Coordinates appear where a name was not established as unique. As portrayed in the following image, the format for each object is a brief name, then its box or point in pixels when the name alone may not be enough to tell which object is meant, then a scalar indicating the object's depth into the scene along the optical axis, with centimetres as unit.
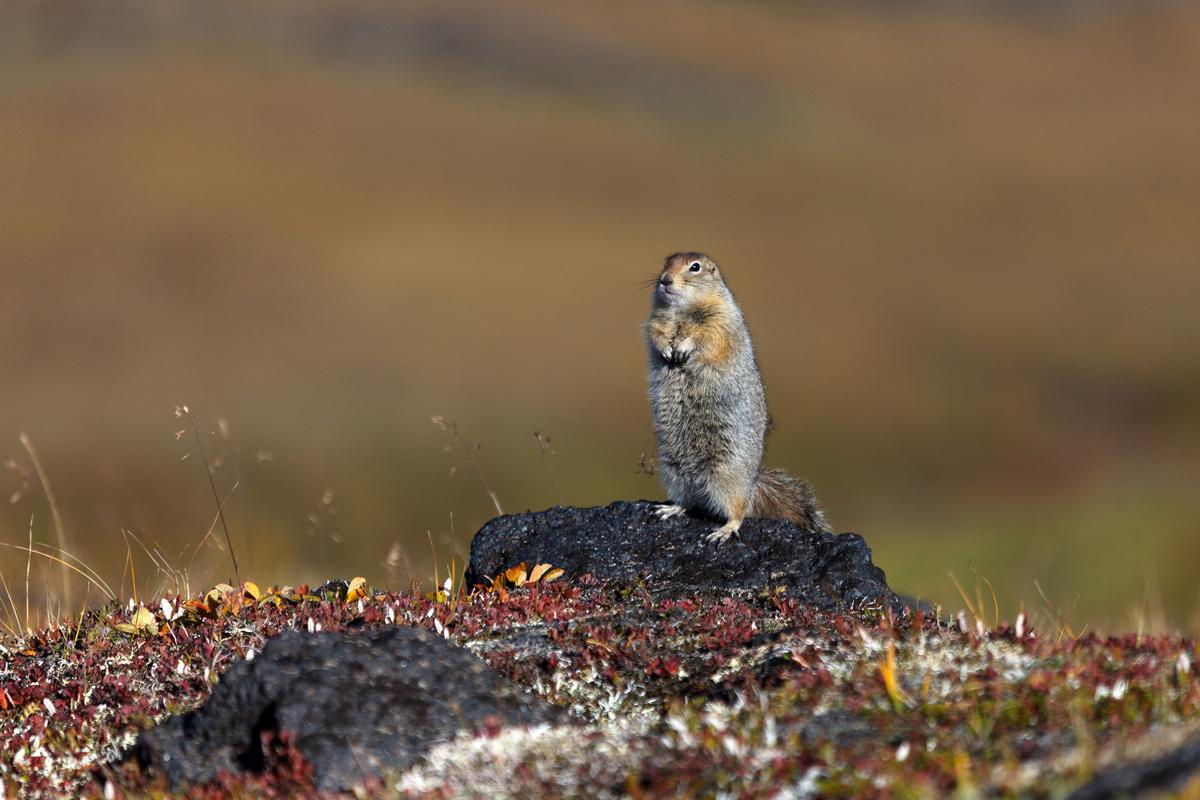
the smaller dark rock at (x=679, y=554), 1916
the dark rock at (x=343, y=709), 1209
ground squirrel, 2130
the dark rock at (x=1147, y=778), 894
